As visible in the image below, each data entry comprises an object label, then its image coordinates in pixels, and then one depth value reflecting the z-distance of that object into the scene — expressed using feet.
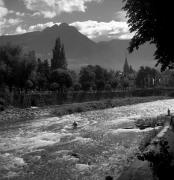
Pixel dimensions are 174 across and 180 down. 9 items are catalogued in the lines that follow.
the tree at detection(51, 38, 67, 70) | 510.58
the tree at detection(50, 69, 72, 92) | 306.96
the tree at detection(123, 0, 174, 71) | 51.37
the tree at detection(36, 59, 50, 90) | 317.50
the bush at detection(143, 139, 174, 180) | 42.90
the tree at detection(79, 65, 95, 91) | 366.02
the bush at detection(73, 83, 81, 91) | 347.19
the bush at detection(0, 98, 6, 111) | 179.02
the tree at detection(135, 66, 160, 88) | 543.39
